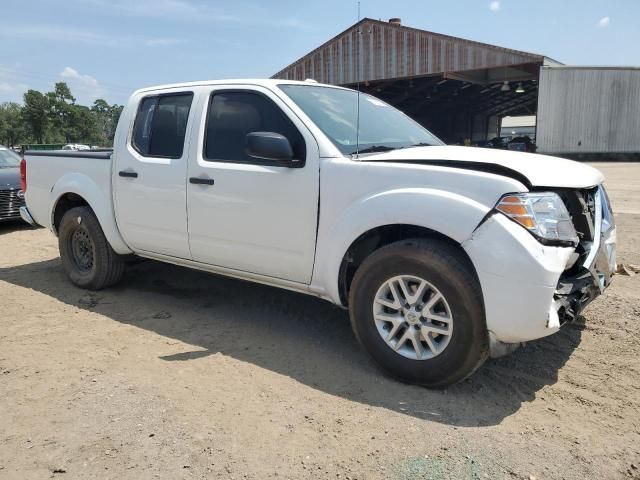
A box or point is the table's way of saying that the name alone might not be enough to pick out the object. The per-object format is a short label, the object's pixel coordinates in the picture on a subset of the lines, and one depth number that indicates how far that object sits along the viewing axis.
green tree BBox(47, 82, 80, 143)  72.19
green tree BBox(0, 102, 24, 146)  77.07
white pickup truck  2.85
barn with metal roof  25.12
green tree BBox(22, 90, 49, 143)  67.25
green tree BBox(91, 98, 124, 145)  117.31
